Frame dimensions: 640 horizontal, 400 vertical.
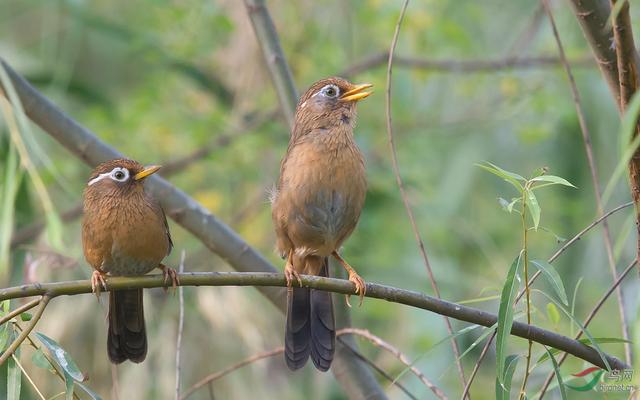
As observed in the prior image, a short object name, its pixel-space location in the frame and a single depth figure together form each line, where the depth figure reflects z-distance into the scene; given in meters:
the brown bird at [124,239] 8.29
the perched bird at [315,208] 8.67
